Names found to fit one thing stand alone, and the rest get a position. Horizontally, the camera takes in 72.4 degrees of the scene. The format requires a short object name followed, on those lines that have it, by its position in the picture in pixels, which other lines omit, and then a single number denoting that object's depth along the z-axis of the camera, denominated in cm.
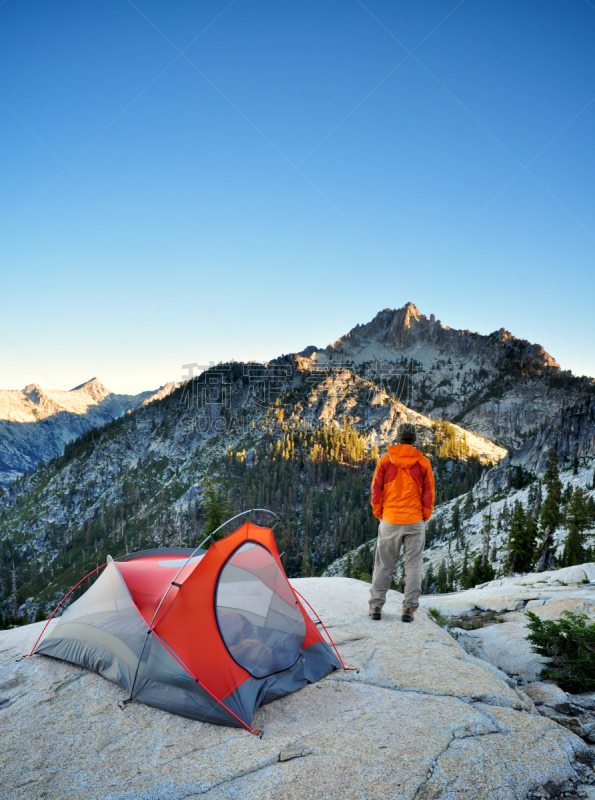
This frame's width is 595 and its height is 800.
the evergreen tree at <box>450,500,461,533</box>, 12010
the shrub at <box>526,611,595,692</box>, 780
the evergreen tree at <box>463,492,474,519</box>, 12509
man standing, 948
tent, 663
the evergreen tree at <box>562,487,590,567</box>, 4344
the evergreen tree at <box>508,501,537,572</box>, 4138
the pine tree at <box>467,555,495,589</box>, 4415
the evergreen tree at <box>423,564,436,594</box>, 8798
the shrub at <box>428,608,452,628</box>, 1225
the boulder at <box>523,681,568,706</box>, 724
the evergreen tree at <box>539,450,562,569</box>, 4234
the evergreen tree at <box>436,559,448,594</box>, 7719
